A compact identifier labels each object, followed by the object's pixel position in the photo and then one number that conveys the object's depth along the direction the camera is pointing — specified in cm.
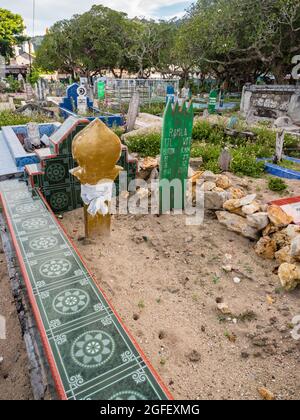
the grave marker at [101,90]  2103
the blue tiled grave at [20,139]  745
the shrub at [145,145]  927
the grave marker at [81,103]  1487
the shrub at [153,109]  1816
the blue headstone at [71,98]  1555
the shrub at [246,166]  805
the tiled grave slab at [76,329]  241
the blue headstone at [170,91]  2008
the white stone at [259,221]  488
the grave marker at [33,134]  941
